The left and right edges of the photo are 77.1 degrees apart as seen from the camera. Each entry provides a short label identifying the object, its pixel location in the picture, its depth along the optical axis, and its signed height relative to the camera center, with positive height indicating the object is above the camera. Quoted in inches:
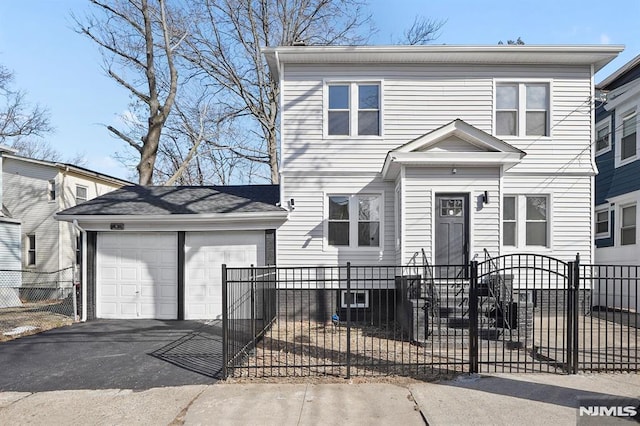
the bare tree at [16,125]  1008.2 +209.2
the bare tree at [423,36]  812.6 +347.7
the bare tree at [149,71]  703.1 +249.0
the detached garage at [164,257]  433.7 -53.9
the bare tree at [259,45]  814.5 +328.2
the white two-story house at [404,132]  427.8 +82.8
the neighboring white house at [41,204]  690.2 +5.6
